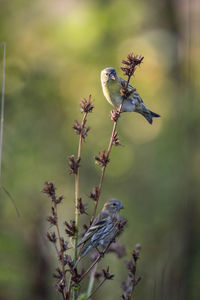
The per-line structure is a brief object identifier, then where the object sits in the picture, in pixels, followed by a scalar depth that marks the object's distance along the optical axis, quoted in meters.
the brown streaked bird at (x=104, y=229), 5.96
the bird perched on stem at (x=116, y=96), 6.23
